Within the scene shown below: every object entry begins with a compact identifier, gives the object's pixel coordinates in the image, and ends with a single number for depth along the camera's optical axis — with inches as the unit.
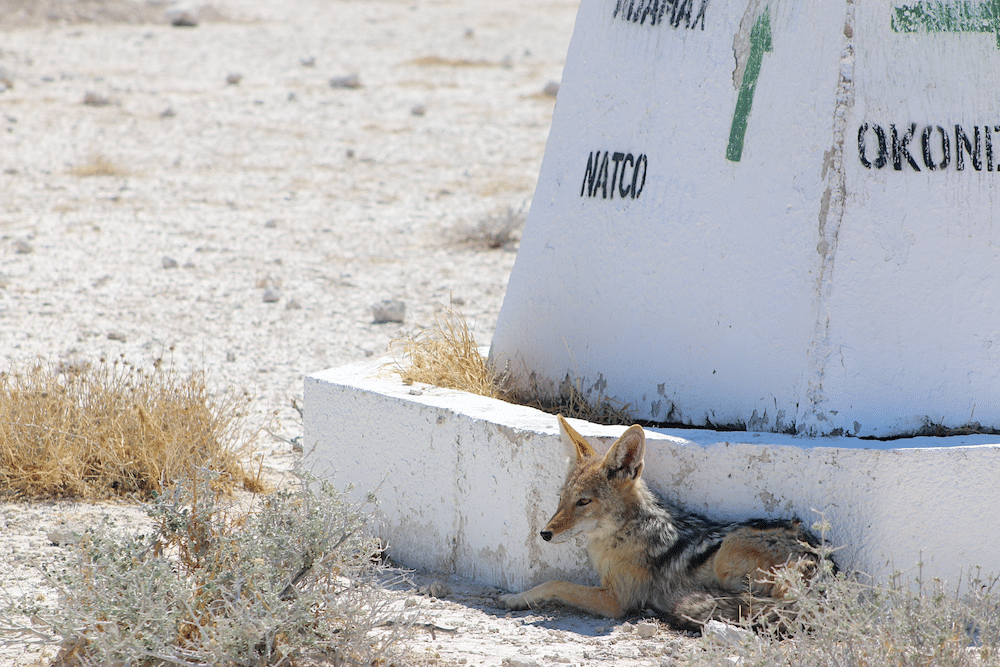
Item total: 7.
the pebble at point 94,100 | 1389.0
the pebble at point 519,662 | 303.4
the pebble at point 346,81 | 1620.3
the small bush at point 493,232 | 917.8
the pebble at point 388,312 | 717.9
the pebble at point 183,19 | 2229.3
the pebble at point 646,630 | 323.0
